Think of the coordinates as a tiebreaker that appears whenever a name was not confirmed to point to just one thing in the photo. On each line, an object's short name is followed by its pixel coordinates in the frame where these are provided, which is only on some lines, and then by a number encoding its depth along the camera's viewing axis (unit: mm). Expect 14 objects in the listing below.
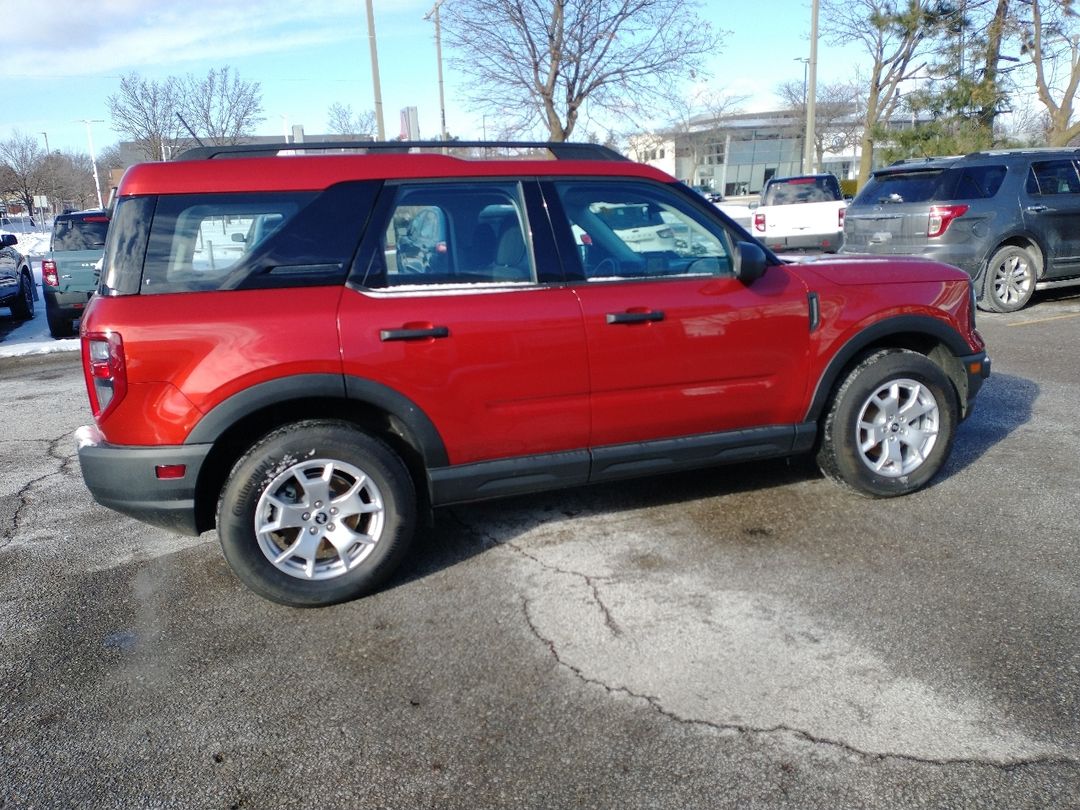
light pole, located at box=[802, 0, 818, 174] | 22375
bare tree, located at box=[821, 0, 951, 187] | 21797
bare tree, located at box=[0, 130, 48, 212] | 48000
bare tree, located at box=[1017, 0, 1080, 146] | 19281
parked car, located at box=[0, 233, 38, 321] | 12852
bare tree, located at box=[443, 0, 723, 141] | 17438
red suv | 3424
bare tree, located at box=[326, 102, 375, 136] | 38591
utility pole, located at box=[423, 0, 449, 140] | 20197
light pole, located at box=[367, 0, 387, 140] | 17766
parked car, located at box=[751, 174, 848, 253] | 14664
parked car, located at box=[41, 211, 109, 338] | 11516
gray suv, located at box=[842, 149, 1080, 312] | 9922
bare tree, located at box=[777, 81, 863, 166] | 52062
